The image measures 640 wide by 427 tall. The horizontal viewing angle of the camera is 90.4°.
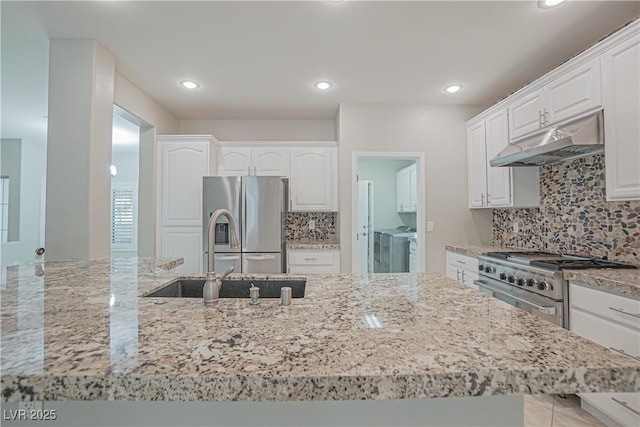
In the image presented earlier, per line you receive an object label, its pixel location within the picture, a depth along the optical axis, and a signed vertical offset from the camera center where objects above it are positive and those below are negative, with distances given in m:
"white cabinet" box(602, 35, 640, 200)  1.82 +0.61
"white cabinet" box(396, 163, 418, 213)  5.41 +0.56
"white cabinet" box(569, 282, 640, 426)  1.63 -0.60
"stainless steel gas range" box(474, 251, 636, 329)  2.06 -0.43
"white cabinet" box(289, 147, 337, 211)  3.96 +0.50
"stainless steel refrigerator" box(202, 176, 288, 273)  3.46 +0.07
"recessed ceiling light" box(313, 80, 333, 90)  3.12 +1.36
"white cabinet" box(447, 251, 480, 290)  3.06 -0.49
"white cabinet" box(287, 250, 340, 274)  3.61 -0.46
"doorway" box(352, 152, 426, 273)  5.16 +0.10
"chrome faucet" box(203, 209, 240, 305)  1.09 -0.17
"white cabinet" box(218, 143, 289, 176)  3.98 +0.75
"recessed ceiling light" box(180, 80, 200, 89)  3.10 +1.36
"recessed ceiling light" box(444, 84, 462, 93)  3.20 +1.35
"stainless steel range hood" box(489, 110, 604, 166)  2.04 +0.53
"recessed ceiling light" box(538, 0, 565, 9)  1.94 +1.34
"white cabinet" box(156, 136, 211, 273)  3.67 +0.27
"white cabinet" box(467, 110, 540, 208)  2.97 +0.45
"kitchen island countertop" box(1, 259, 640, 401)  0.60 -0.29
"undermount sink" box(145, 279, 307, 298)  1.53 -0.33
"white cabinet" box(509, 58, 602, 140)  2.10 +0.91
